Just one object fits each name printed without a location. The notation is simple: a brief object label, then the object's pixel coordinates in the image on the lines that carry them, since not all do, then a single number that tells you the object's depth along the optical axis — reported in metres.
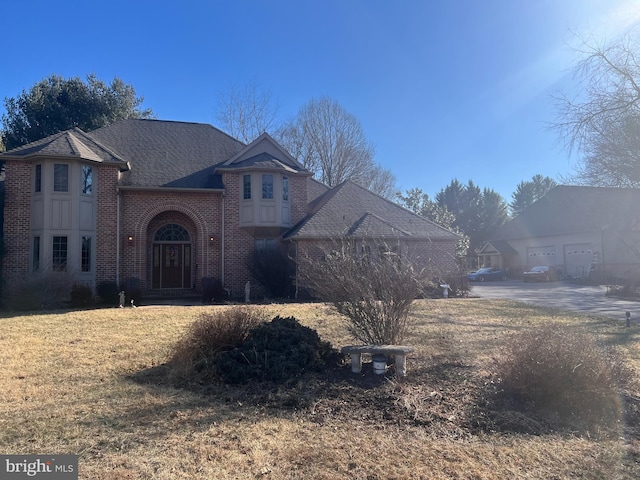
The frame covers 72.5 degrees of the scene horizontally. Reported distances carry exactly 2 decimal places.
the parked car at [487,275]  35.94
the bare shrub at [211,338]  6.11
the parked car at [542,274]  31.02
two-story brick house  15.85
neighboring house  29.05
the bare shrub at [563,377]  4.64
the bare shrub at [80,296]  14.23
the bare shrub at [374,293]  6.03
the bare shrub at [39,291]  12.97
